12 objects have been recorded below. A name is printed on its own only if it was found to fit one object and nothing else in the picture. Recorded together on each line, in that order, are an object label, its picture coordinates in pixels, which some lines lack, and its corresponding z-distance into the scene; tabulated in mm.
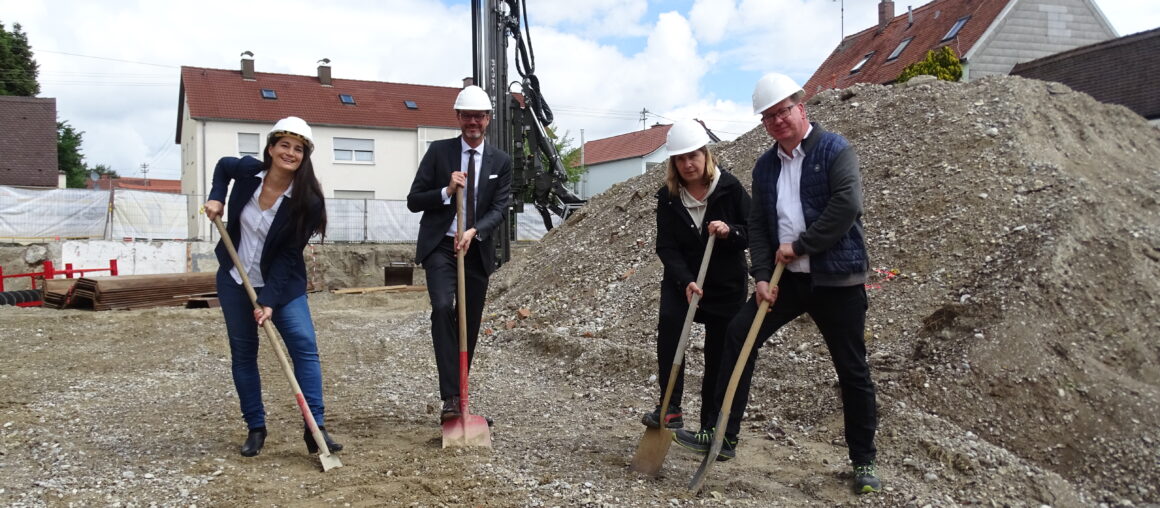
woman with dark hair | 4012
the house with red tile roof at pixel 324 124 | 30594
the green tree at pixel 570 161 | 41694
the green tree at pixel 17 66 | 34188
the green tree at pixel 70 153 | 42219
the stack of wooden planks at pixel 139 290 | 12336
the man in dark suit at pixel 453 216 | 4336
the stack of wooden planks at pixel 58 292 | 12961
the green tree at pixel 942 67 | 19891
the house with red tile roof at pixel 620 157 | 48062
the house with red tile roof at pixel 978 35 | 25516
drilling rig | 12852
